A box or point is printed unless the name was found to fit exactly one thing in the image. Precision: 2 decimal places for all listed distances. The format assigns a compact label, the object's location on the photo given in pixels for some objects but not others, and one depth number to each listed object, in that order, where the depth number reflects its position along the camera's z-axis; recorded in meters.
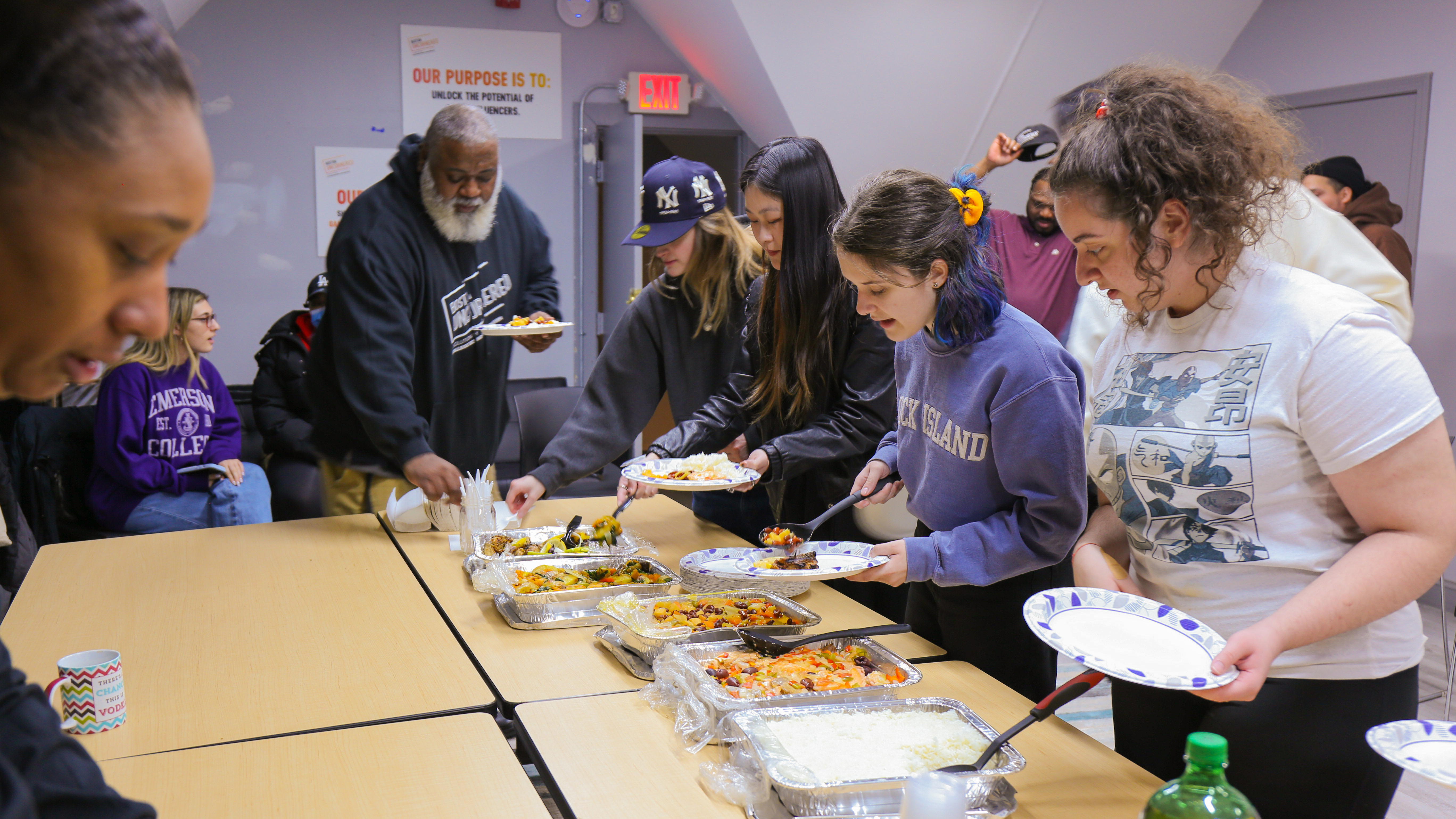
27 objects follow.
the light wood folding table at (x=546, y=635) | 1.53
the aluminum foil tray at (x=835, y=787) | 1.10
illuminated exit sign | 5.72
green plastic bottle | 0.77
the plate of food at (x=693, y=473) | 2.14
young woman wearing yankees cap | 2.51
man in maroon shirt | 3.52
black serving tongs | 1.51
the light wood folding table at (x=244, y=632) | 1.43
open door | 5.39
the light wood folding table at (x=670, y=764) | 1.16
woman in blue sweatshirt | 1.50
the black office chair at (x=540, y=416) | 4.26
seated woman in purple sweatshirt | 3.56
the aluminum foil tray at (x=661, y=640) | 1.56
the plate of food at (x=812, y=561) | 1.56
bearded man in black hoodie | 2.56
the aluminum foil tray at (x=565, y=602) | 1.76
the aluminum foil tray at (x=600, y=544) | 2.14
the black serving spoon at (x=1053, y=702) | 1.14
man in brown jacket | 3.84
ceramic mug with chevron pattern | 1.35
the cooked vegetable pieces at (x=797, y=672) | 1.38
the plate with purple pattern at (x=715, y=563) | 1.78
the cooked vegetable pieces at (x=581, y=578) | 1.84
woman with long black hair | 2.21
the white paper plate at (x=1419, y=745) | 0.86
